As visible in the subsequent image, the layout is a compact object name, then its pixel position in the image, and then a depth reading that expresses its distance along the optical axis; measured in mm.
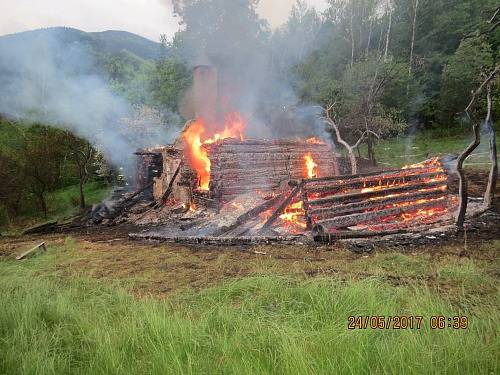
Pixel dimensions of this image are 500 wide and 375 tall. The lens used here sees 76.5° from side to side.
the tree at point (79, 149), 21859
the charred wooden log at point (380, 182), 11401
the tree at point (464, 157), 8570
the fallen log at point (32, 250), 9022
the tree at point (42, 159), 20297
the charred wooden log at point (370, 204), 10566
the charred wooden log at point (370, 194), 10820
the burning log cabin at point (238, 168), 15562
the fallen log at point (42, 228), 15609
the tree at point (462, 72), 25641
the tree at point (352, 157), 17147
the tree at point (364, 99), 21812
